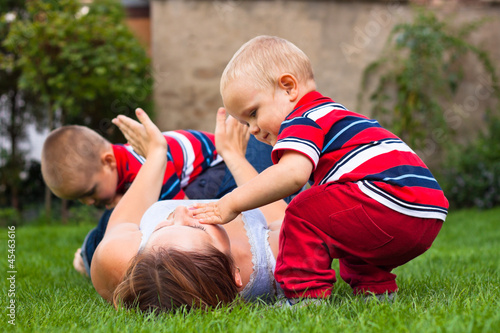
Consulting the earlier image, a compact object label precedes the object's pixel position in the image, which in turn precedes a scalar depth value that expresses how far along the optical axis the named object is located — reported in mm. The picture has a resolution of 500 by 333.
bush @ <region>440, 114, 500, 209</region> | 6590
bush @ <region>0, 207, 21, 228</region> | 6367
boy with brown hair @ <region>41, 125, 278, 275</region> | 2738
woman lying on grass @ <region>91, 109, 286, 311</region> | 1559
